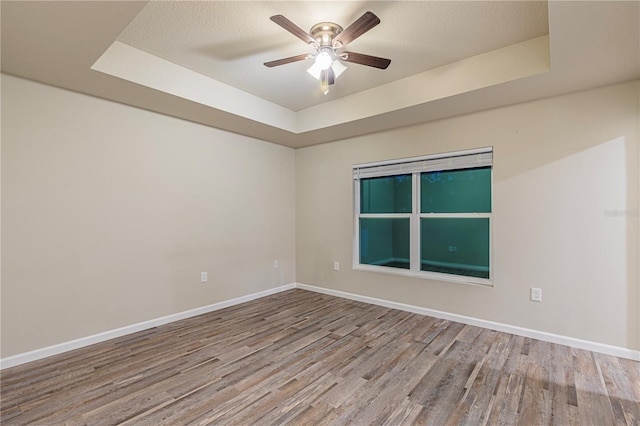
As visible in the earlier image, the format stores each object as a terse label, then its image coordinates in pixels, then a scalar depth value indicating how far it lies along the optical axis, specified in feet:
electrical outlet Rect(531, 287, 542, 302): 9.76
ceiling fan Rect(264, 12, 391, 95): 6.93
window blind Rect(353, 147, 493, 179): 11.00
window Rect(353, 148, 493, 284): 11.37
